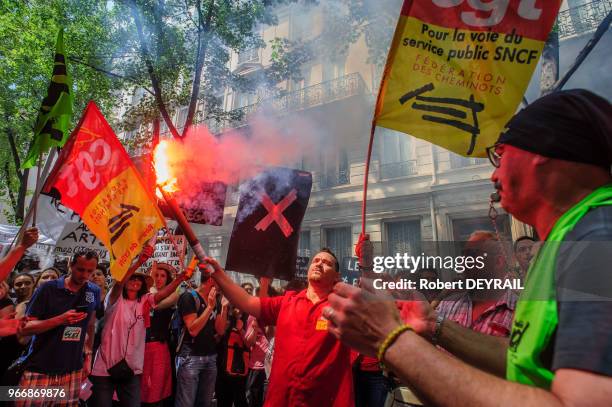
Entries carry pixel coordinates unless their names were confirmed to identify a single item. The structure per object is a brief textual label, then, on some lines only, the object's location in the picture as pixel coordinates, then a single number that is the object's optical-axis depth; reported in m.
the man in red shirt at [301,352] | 2.66
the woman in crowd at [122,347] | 4.11
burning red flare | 3.10
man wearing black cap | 0.74
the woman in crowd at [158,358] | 4.56
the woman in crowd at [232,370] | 5.35
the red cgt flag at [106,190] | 3.77
